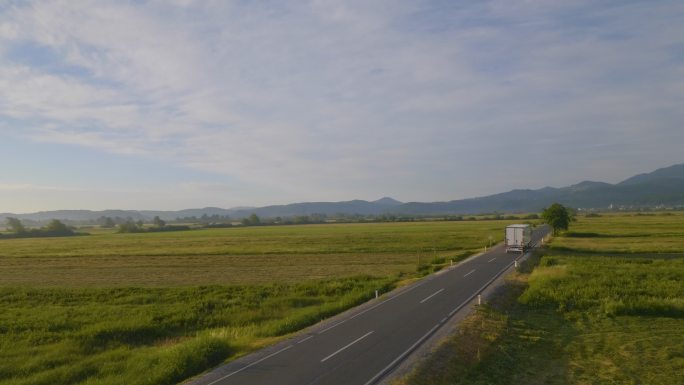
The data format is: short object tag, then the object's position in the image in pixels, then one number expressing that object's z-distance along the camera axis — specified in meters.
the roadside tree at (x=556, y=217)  90.31
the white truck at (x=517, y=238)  58.25
